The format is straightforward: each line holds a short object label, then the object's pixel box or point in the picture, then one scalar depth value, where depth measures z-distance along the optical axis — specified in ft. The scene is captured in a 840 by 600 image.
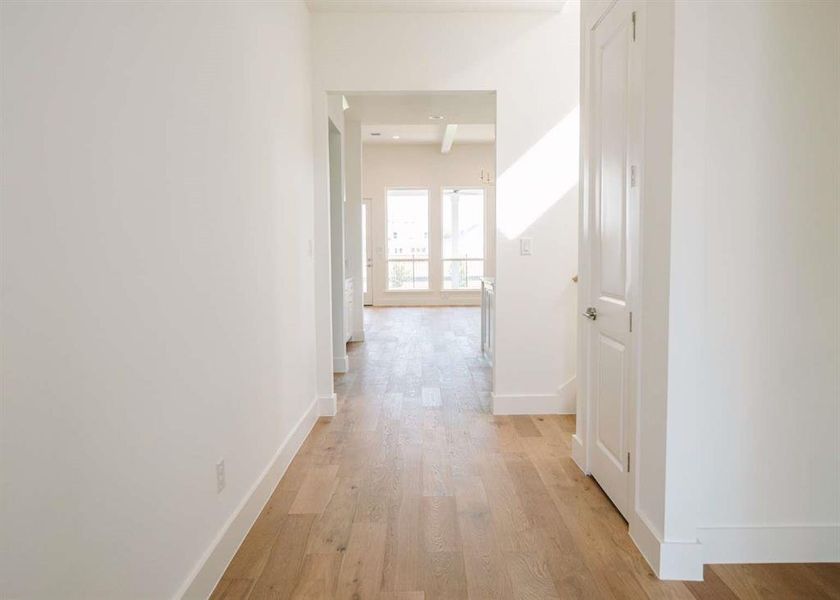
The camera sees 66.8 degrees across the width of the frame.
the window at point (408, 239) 41.57
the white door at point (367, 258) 41.60
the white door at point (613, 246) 8.38
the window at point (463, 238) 41.57
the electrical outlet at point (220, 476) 7.43
